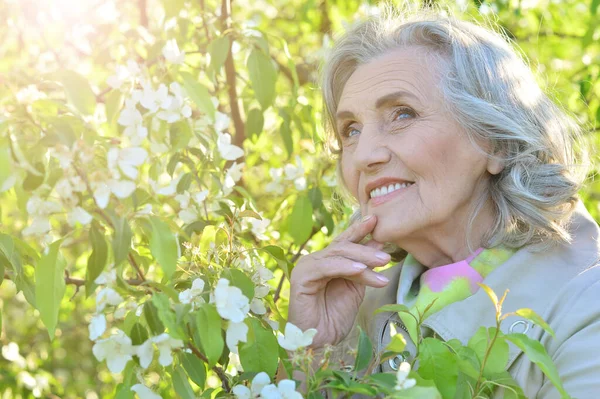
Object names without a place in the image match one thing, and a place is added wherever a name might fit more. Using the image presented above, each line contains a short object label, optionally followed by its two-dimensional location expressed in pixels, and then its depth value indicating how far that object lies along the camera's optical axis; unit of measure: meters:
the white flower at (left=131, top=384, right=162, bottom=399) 1.09
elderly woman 1.26
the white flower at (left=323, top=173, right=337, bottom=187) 1.50
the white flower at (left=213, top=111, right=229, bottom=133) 1.25
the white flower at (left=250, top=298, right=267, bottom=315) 1.17
